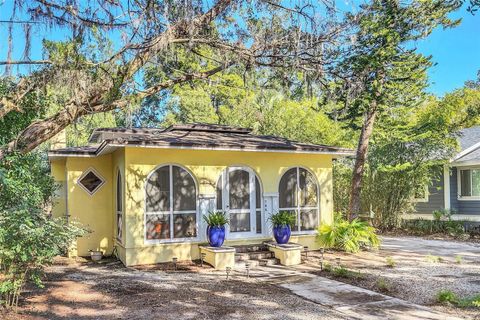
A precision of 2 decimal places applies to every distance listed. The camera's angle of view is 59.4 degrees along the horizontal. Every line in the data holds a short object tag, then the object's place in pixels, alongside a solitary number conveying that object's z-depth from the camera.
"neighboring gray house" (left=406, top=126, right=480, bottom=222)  16.94
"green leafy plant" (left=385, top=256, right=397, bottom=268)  9.60
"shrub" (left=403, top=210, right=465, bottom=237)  16.25
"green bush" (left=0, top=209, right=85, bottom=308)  5.26
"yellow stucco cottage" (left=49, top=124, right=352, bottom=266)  10.00
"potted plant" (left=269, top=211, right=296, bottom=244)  10.73
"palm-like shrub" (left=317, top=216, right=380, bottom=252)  11.56
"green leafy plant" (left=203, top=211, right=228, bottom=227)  9.98
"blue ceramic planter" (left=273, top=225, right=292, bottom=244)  10.73
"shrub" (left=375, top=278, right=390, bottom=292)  7.34
